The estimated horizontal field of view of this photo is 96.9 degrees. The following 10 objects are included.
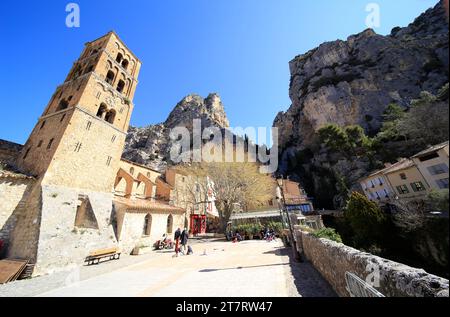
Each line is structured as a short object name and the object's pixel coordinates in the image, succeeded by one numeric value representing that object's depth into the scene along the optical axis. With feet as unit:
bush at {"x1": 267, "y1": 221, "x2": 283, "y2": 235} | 73.41
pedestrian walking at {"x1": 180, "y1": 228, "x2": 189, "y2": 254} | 46.61
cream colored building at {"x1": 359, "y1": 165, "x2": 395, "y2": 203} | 83.47
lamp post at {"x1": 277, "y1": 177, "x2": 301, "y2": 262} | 31.45
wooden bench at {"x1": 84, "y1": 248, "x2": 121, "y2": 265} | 39.88
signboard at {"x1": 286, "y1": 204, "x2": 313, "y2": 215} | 120.38
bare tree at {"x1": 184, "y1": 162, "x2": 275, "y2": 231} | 81.66
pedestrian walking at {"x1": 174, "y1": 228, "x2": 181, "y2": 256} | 44.88
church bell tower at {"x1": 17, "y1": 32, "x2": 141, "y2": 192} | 46.80
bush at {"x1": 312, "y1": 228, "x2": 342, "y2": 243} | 26.83
